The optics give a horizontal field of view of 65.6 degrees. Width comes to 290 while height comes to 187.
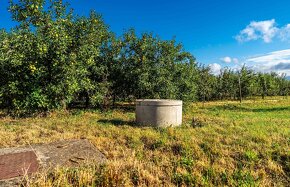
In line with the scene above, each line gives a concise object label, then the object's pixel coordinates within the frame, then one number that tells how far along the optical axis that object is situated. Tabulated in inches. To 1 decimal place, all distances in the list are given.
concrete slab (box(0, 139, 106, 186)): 167.9
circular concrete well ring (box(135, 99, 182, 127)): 361.1
